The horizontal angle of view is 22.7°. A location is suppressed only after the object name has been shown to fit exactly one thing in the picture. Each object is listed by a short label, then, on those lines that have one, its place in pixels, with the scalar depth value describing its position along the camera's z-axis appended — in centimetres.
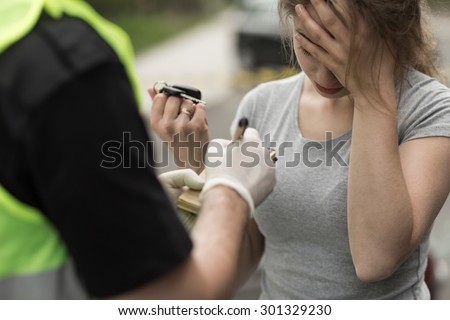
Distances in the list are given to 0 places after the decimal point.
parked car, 1108
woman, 156
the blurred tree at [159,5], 1856
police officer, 120
